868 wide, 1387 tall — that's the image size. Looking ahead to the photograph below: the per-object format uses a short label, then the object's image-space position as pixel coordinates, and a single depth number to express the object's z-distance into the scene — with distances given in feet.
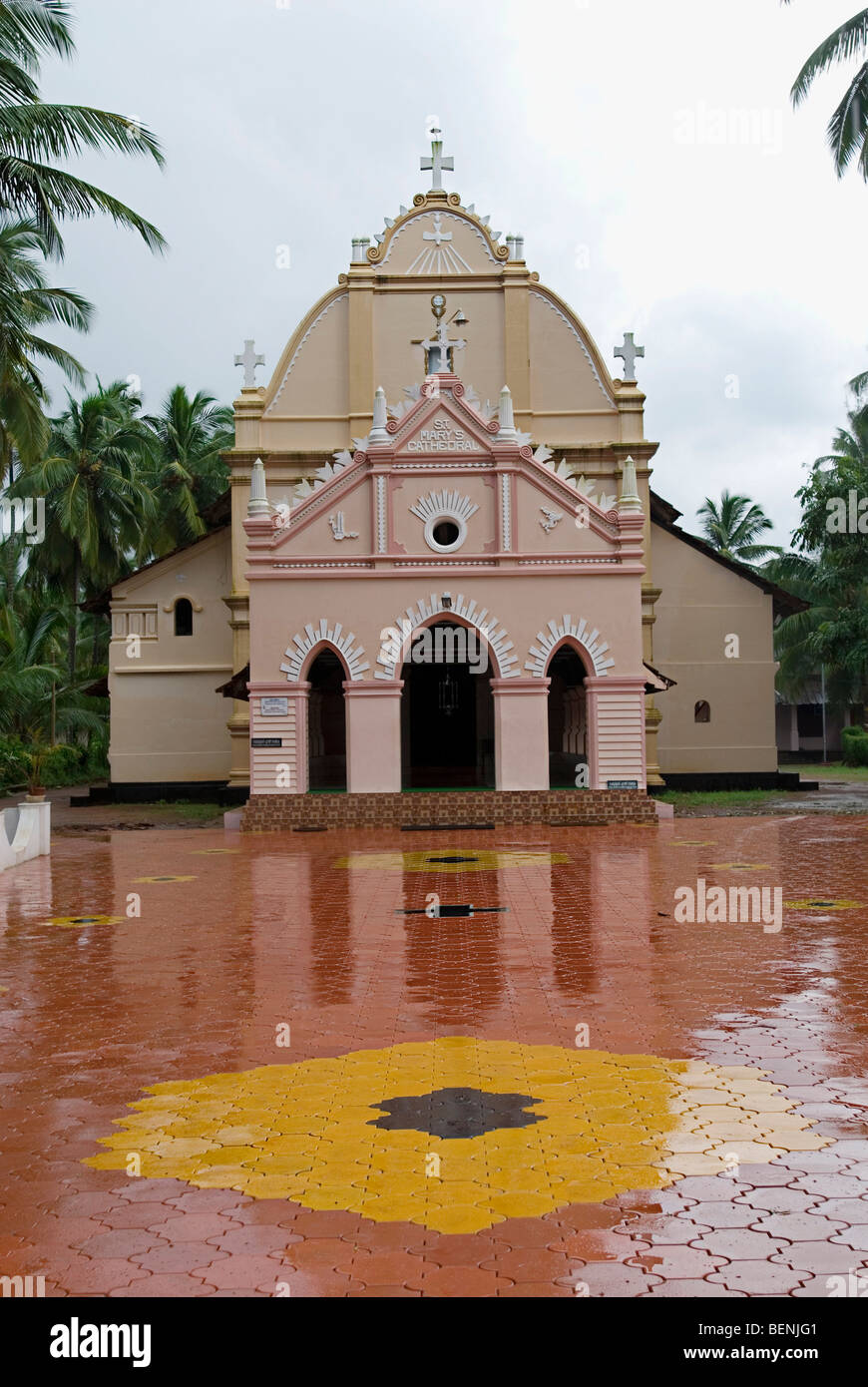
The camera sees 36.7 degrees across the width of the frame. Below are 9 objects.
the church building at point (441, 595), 78.89
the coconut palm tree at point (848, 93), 76.38
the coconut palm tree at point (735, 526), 187.01
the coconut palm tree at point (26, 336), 65.00
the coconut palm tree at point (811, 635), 143.95
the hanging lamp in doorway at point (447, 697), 97.96
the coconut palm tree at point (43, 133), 60.03
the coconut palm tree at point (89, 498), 123.75
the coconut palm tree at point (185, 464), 144.15
